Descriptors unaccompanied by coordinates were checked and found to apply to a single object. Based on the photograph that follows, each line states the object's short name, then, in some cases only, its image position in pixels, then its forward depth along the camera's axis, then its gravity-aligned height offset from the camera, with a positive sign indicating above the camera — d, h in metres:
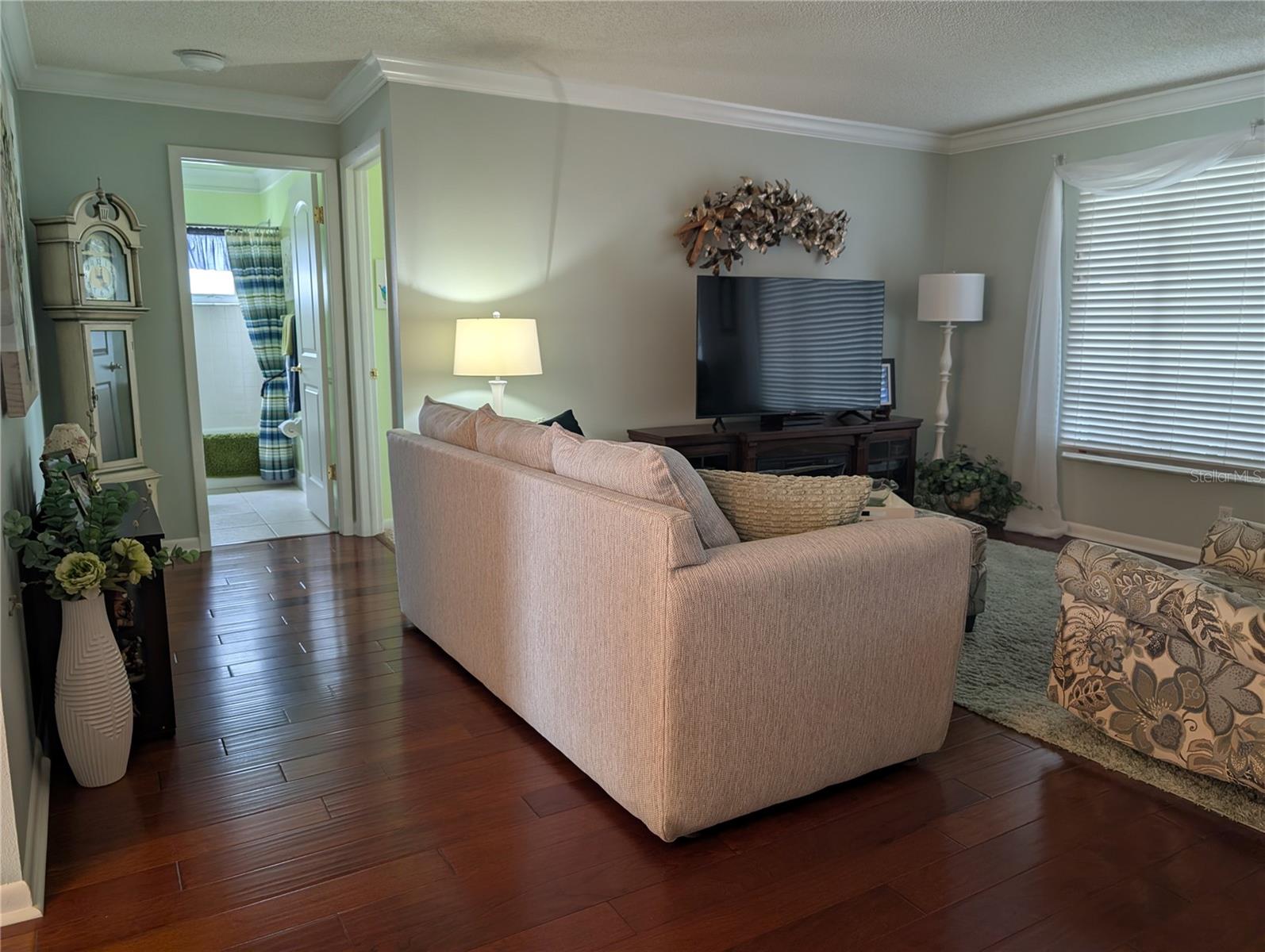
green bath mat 7.09 -0.82
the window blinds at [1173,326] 4.42 +0.10
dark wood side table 2.49 -0.85
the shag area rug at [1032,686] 2.40 -1.14
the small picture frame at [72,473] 2.50 -0.36
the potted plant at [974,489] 5.35 -0.85
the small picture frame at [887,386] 5.54 -0.24
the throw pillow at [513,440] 2.62 -0.28
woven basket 2.32 -0.40
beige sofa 2.02 -0.73
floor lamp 5.39 +0.29
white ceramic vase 2.29 -0.88
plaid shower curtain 7.01 +0.27
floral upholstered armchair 2.21 -0.83
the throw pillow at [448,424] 3.13 -0.27
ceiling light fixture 3.88 +1.26
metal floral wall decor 4.97 +0.70
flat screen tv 4.84 +0.01
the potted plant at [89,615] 2.23 -0.67
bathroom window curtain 7.19 +0.82
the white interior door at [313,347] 5.20 +0.02
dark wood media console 4.76 -0.55
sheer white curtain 4.98 -0.10
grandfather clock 4.06 +0.17
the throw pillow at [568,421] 3.88 -0.32
